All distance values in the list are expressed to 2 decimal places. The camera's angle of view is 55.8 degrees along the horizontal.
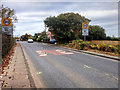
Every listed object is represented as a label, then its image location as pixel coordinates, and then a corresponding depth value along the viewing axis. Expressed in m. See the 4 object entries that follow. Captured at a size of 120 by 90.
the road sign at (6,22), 10.17
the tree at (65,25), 23.88
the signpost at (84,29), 15.66
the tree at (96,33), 32.44
